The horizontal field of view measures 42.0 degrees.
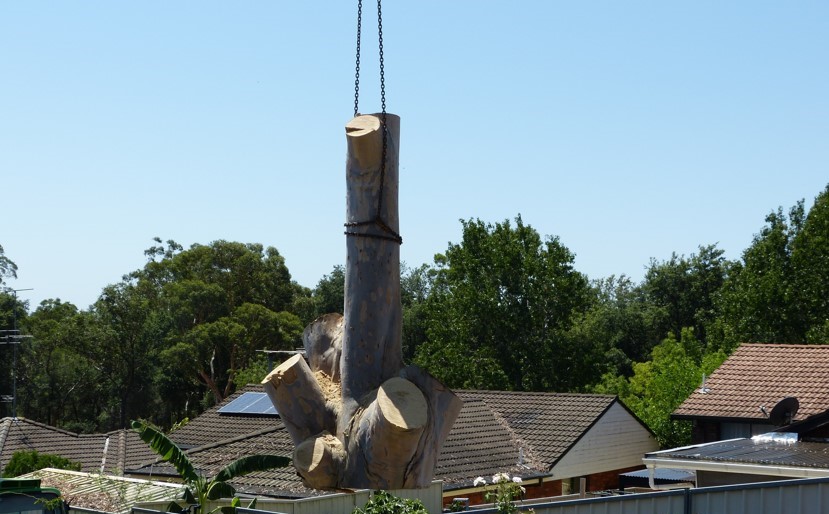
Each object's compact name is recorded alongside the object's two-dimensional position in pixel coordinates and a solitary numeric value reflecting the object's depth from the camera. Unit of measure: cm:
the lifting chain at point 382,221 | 911
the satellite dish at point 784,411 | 1950
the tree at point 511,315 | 4325
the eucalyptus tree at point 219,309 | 5794
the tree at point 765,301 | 4175
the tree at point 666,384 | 3128
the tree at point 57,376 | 5732
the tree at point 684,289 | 6272
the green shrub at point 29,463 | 2150
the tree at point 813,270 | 4075
